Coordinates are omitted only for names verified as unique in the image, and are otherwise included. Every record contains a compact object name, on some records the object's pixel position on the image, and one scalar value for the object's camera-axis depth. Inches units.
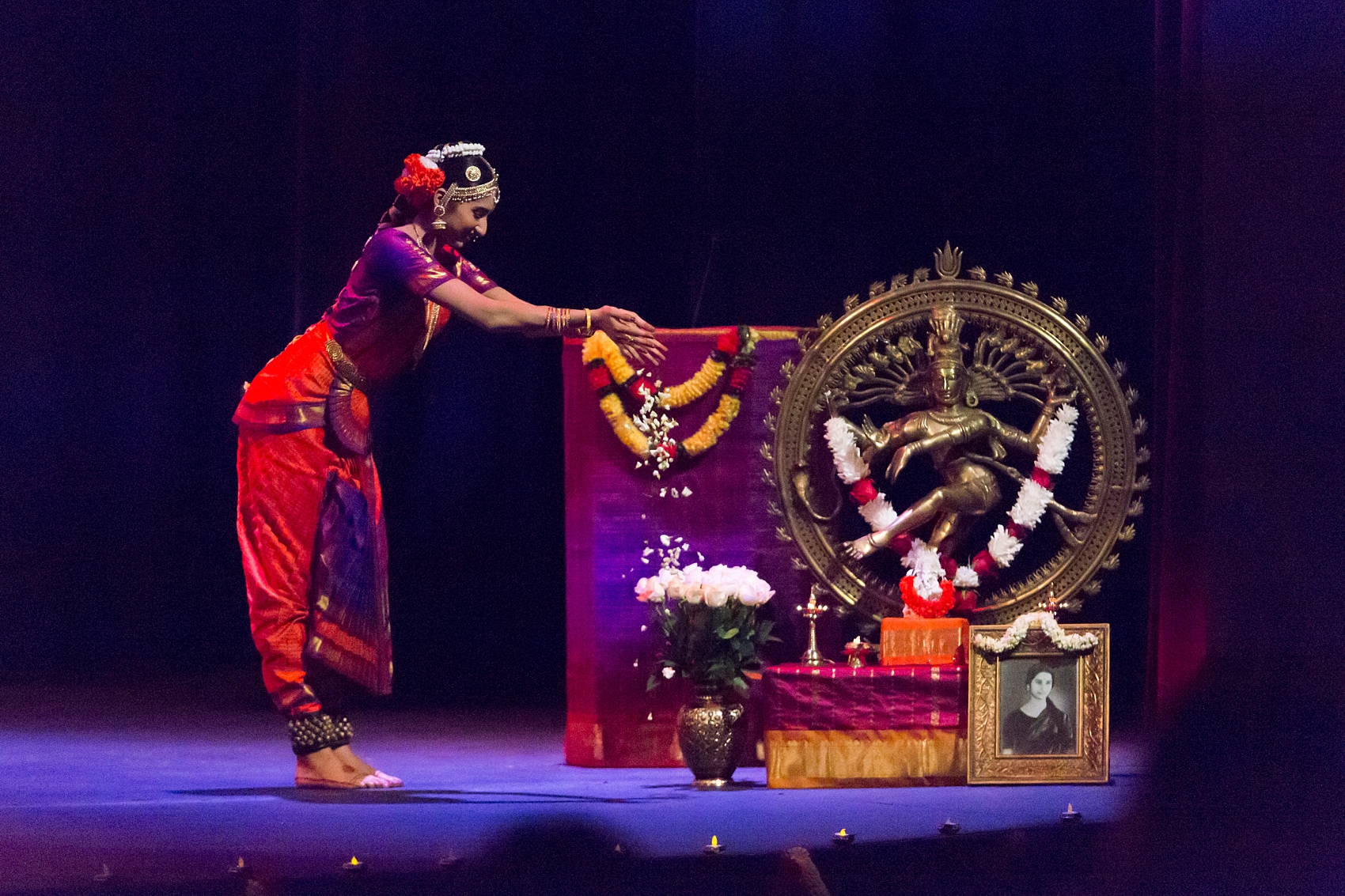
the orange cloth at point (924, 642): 442.7
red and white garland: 458.1
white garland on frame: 424.2
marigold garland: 459.3
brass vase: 430.8
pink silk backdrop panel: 463.8
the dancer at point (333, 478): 415.0
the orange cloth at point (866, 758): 429.3
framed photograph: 425.1
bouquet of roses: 434.9
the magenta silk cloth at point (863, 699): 429.9
